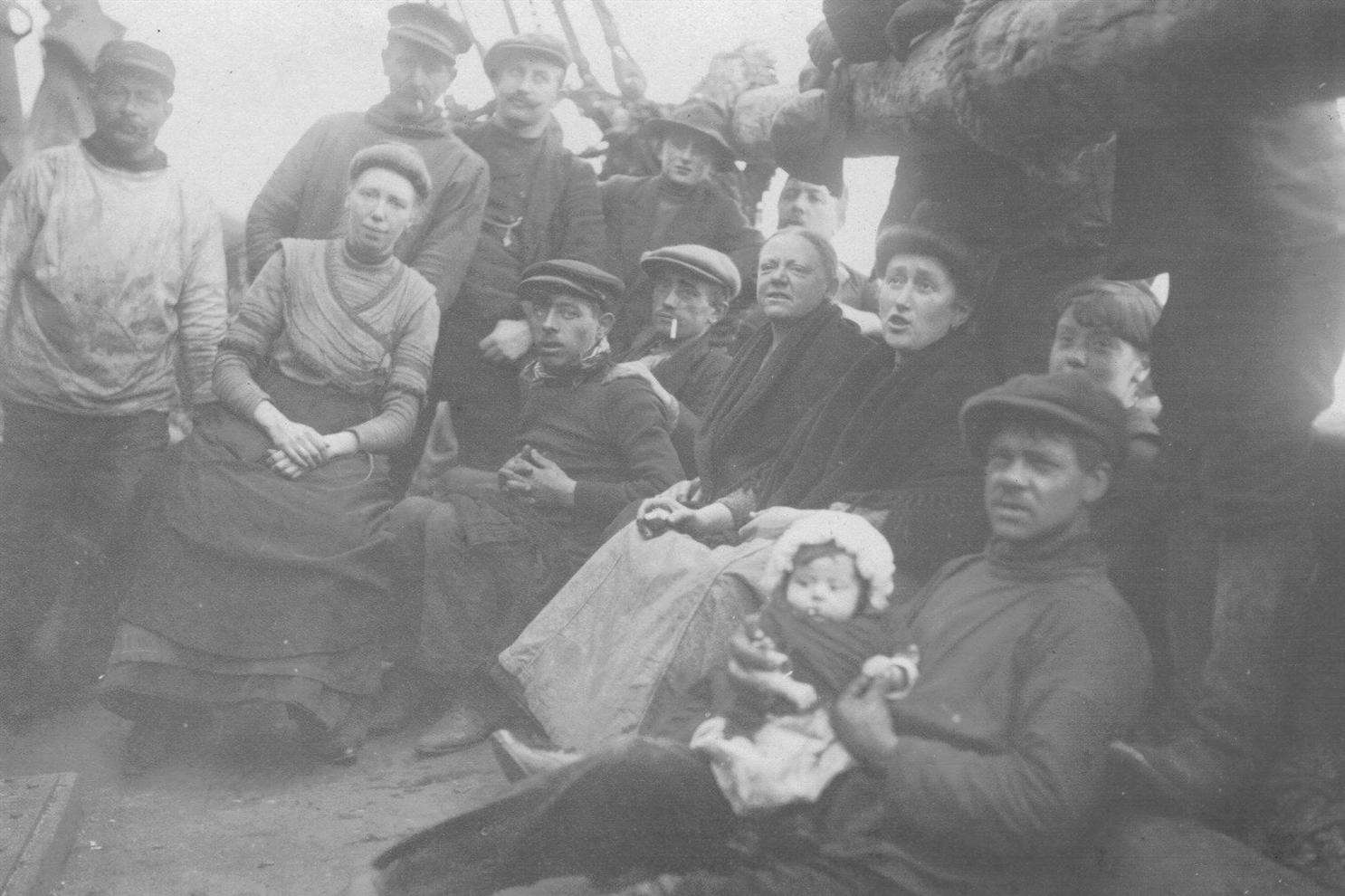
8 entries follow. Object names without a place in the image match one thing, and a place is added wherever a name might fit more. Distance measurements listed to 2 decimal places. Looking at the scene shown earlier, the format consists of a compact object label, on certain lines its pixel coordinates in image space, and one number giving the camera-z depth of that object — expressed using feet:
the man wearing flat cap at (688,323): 16.56
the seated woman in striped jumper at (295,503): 14.23
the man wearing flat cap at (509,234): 17.60
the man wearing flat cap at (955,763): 7.66
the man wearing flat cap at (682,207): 19.40
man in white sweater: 15.42
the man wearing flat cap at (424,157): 17.49
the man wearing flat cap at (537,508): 14.66
